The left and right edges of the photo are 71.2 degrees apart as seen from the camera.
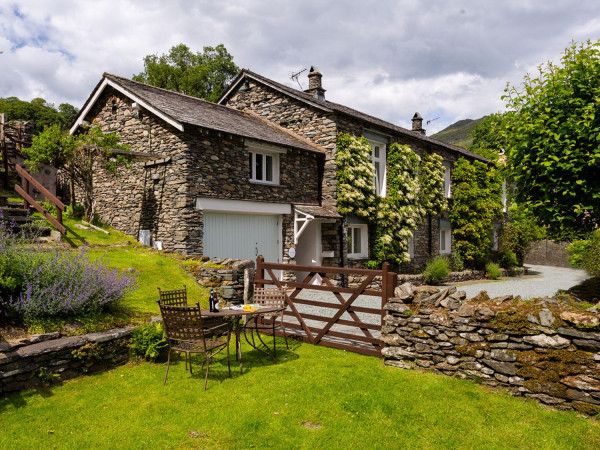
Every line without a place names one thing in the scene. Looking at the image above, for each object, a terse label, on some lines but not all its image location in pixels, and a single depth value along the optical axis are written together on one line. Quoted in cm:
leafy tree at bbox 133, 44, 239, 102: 3074
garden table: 619
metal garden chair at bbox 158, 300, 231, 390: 566
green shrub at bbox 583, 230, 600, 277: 884
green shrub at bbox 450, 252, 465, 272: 2205
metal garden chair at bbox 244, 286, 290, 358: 775
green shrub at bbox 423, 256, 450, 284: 1866
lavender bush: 597
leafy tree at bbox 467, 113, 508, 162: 2763
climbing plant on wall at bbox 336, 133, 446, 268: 1600
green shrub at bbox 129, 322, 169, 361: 654
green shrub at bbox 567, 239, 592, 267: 770
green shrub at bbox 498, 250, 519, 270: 2463
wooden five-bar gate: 708
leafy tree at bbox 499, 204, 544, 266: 2494
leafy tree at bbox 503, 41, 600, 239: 693
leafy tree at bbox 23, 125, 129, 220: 1293
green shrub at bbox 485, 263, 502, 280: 2161
